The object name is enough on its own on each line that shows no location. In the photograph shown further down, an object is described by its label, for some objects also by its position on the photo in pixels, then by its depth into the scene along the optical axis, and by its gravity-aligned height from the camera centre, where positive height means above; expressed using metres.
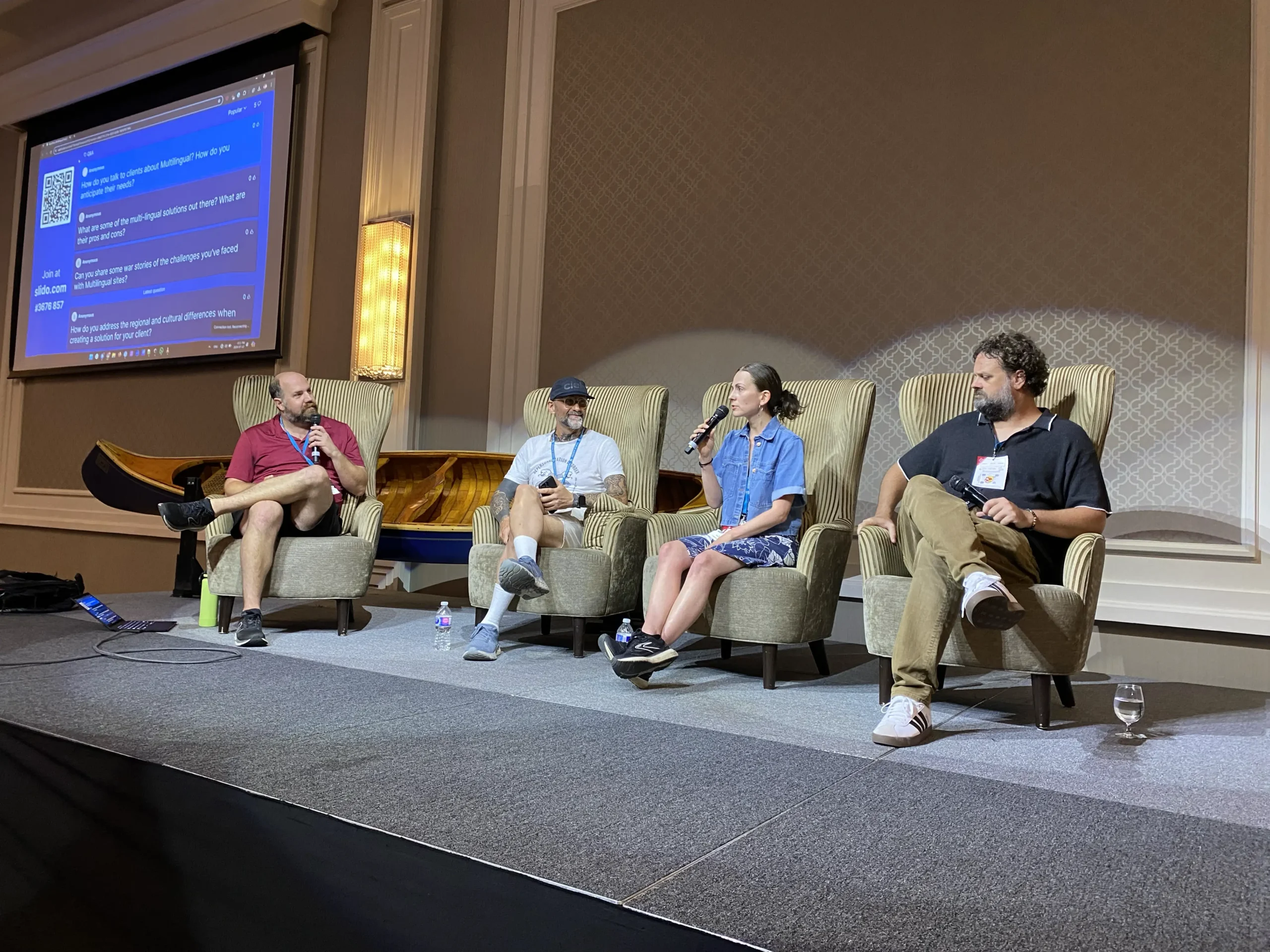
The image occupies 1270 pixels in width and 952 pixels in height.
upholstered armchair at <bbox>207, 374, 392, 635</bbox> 3.38 -0.26
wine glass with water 2.12 -0.38
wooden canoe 4.18 +0.05
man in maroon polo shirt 3.27 +0.02
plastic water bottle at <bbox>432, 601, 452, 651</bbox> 3.20 -0.45
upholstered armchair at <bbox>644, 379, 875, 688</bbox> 2.69 -0.08
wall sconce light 5.11 +1.03
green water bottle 3.58 -0.47
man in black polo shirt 2.12 +0.04
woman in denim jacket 2.66 -0.01
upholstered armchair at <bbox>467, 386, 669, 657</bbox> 3.12 -0.15
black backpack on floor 3.67 -0.46
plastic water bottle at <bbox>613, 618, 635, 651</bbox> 2.61 -0.35
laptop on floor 3.27 -0.47
